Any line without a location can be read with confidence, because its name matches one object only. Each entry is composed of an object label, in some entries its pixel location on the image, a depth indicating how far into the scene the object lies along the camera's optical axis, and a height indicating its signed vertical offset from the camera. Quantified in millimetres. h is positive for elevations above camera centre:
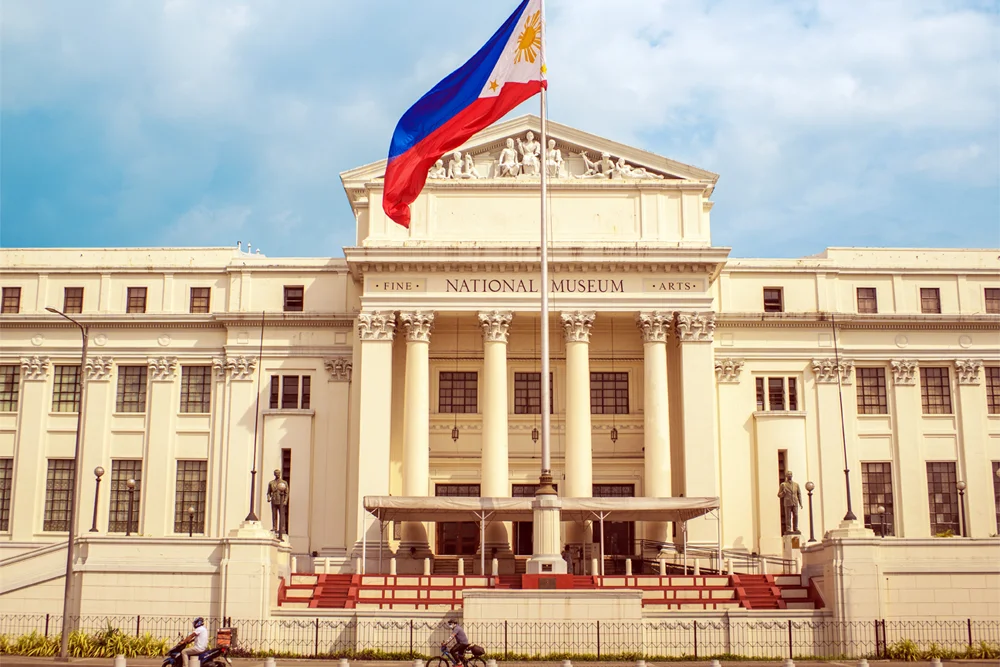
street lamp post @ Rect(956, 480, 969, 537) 52469 -1554
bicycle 28828 -4344
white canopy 43250 -598
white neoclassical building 50156 +5554
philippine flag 37219 +12789
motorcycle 27516 -3946
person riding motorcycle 27609 -3529
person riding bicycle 28375 -3744
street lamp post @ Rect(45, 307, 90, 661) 33312 -2697
